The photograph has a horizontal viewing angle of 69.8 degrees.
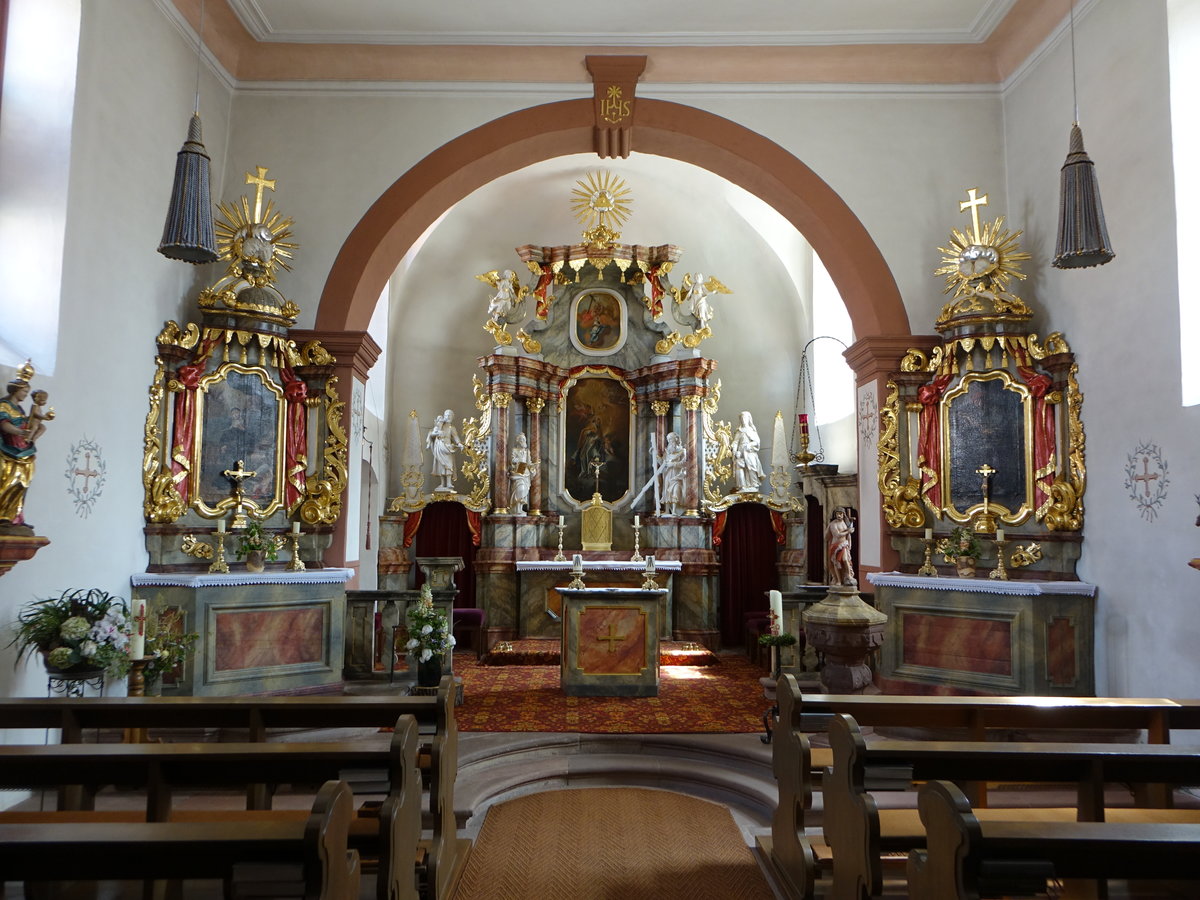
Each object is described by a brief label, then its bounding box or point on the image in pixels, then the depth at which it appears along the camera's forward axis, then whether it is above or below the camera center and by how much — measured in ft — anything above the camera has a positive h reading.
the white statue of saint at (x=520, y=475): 43.14 +2.36
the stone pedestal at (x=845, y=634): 22.80 -2.84
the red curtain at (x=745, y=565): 43.98 -1.98
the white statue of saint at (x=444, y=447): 44.04 +3.79
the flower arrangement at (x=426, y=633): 24.63 -3.21
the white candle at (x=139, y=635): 18.37 -2.56
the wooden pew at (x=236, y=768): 9.87 -2.99
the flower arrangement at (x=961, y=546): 23.88 -0.44
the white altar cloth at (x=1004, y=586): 22.17 -1.47
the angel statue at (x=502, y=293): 44.40 +11.86
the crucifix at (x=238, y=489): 23.82 +0.80
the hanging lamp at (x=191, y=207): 16.93 +6.13
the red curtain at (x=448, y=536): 43.91 -0.79
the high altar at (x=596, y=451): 42.39 +3.76
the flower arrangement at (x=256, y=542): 23.48 -0.68
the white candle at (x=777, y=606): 25.57 -2.36
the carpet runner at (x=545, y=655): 36.47 -5.68
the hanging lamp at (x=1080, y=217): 17.33 +6.38
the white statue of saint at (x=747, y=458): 44.11 +3.48
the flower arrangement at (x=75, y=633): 16.63 -2.31
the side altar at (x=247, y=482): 22.53 +0.99
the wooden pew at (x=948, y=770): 10.45 -2.97
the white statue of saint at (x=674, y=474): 43.50 +2.58
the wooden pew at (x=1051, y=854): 7.67 -2.89
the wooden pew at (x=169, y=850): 7.49 -2.93
